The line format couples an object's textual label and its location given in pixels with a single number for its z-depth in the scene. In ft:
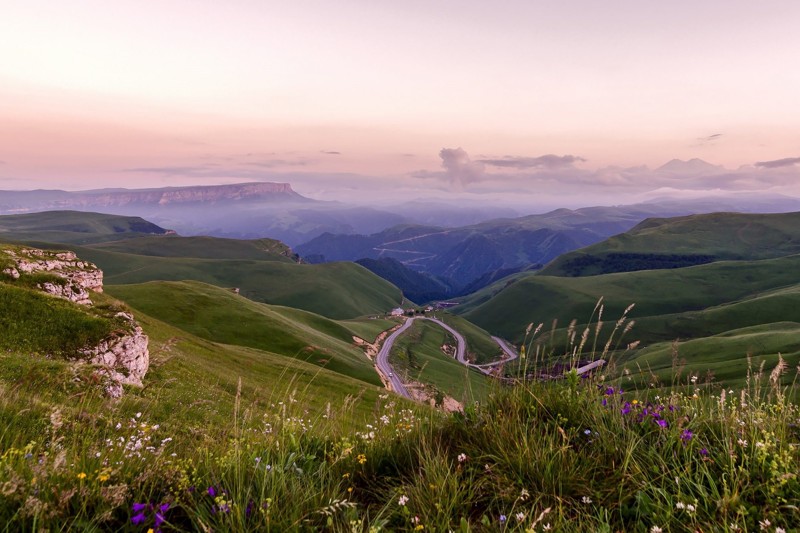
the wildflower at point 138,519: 11.46
